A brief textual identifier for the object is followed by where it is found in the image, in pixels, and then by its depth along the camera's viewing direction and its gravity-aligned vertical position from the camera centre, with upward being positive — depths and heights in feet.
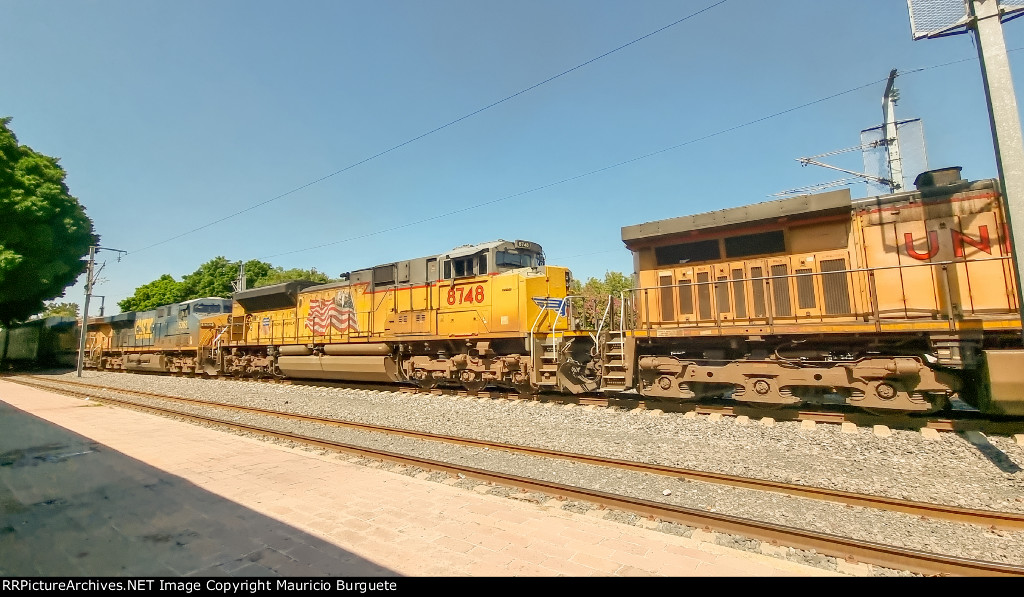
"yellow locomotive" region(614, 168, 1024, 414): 21.27 +1.81
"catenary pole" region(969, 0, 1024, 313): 18.16 +9.06
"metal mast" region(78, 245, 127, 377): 72.98 +10.90
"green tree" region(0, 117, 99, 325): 67.77 +20.71
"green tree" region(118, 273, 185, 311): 140.36 +19.04
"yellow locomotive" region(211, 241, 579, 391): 34.45 +2.24
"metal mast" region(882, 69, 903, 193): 39.91 +17.11
